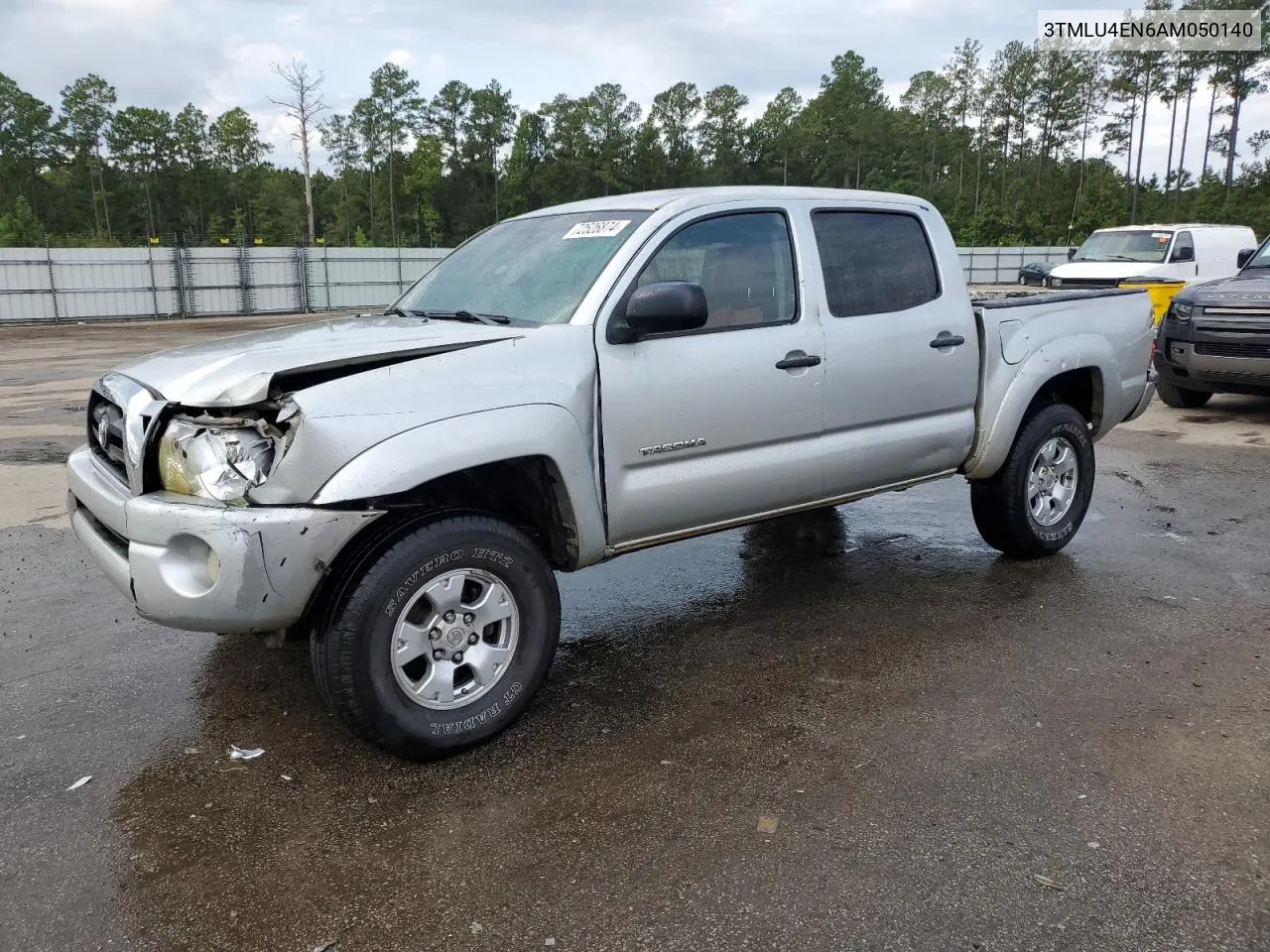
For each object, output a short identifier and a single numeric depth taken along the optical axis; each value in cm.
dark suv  934
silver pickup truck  306
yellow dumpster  1475
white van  1573
